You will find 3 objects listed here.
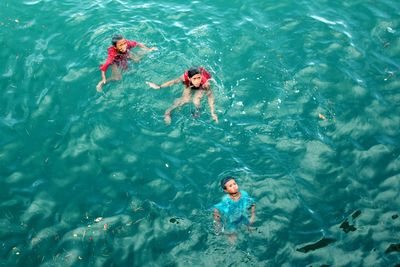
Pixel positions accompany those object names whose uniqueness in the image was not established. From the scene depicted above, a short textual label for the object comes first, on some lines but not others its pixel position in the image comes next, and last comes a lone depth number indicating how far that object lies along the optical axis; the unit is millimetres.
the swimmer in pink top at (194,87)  10453
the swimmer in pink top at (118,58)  11594
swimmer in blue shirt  8516
